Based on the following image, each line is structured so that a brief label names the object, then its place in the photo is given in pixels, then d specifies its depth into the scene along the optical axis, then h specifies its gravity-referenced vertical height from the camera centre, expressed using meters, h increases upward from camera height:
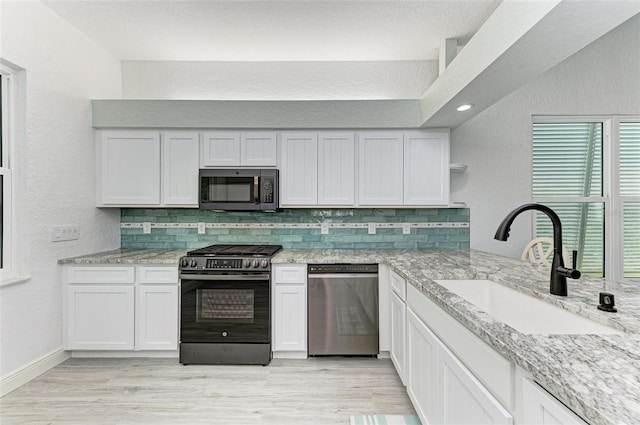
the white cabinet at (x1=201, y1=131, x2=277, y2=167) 3.20 +0.60
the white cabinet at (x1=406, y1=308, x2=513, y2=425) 1.08 -0.74
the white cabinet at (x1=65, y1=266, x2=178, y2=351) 2.76 -0.84
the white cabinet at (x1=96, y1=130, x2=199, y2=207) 3.20 +0.42
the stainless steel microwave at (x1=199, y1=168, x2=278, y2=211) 3.09 +0.20
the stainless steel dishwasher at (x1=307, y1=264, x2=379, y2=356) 2.77 -0.86
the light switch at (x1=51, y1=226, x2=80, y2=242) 2.69 -0.21
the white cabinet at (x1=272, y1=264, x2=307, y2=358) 2.80 -0.85
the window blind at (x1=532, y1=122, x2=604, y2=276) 3.62 +0.40
